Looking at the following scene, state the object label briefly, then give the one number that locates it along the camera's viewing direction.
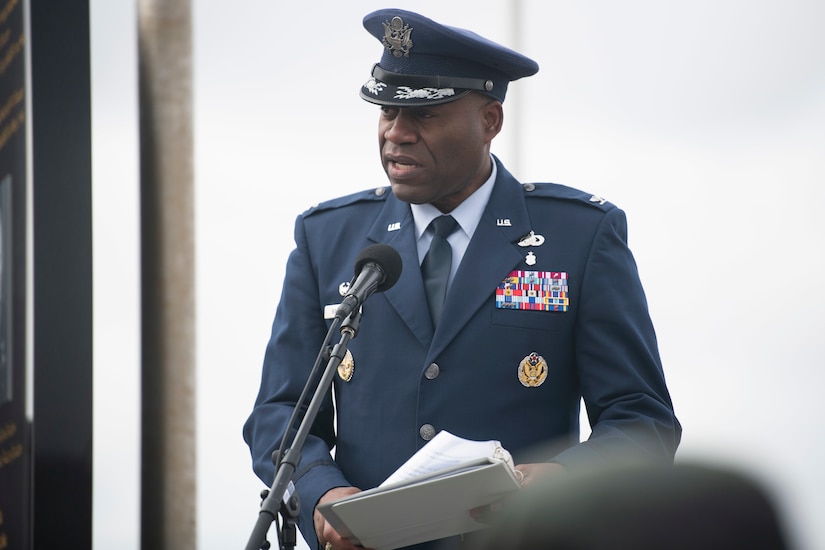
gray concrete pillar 7.16
